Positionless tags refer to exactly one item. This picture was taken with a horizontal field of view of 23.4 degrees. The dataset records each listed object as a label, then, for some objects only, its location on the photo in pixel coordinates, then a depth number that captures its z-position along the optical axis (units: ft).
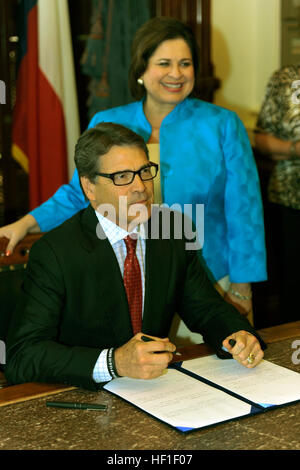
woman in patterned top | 12.36
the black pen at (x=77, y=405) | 5.59
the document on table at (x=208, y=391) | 5.46
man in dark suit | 6.65
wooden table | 5.01
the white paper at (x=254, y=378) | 5.82
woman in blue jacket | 8.82
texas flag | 13.25
